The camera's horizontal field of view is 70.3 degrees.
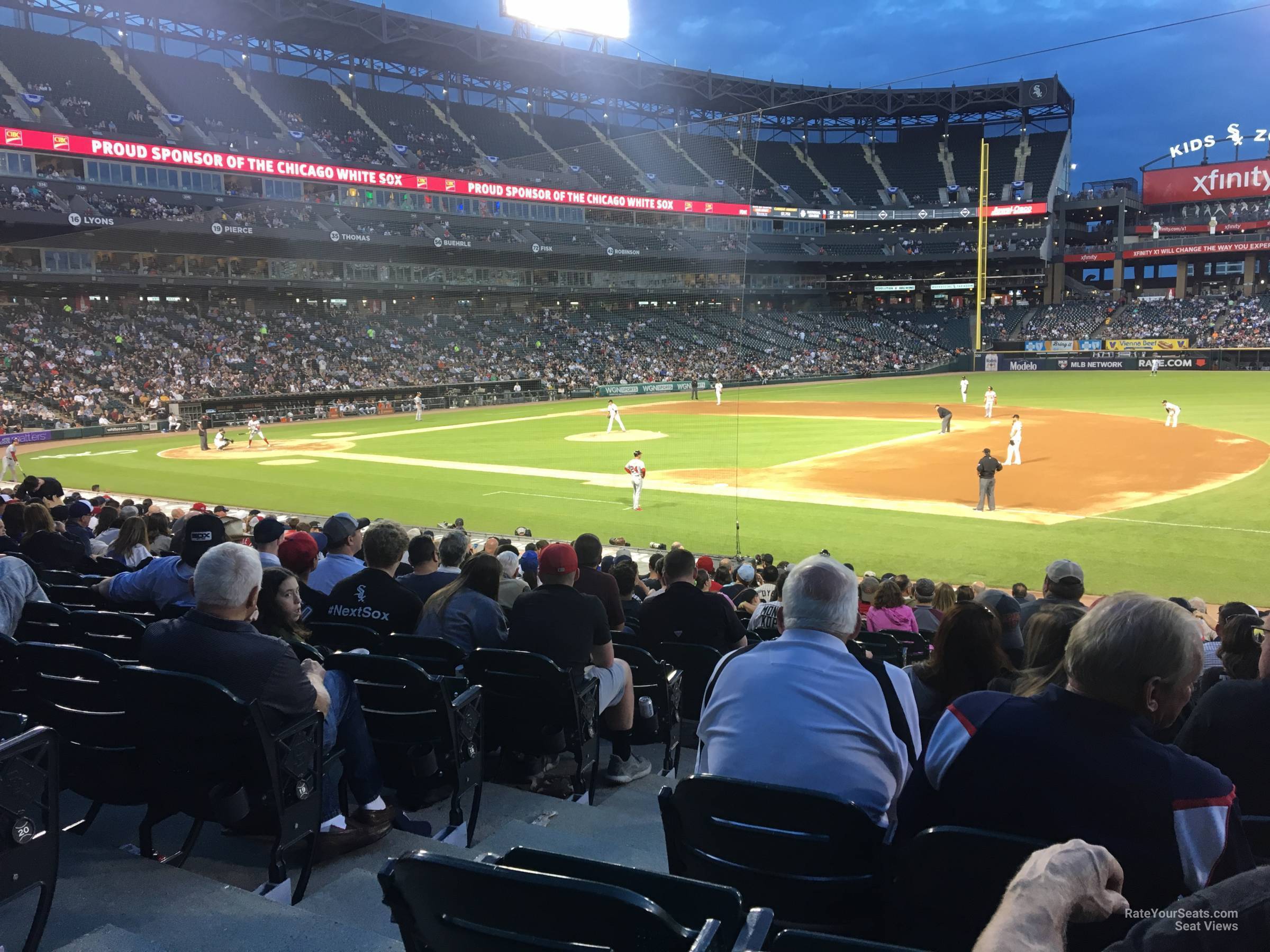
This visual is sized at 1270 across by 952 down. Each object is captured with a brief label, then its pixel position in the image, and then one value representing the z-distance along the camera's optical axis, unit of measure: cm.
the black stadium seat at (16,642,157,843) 443
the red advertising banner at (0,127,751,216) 4528
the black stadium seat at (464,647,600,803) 519
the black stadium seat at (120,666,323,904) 395
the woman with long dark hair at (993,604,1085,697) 358
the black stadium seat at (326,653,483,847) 470
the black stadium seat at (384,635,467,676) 552
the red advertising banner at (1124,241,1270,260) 7788
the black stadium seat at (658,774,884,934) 295
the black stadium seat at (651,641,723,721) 656
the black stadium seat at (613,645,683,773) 620
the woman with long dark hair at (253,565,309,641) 540
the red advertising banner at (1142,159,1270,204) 8012
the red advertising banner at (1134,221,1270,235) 7881
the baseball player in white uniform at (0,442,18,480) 2786
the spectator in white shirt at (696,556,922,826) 332
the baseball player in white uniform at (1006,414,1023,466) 2630
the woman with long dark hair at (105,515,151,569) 1000
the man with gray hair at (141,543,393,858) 418
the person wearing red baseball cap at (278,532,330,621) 717
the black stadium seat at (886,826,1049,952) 263
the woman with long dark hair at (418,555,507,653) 617
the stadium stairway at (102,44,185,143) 5416
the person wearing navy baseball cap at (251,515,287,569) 825
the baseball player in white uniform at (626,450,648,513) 2203
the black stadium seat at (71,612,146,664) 591
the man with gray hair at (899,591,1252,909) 257
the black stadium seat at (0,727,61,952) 323
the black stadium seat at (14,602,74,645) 589
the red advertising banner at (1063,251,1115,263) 8650
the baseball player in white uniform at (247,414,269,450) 3641
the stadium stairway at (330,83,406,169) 6469
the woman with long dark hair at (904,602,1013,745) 429
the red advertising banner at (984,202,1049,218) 8881
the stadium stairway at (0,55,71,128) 4766
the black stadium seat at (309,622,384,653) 593
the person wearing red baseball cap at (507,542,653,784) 572
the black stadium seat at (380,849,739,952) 204
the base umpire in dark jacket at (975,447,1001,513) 2073
